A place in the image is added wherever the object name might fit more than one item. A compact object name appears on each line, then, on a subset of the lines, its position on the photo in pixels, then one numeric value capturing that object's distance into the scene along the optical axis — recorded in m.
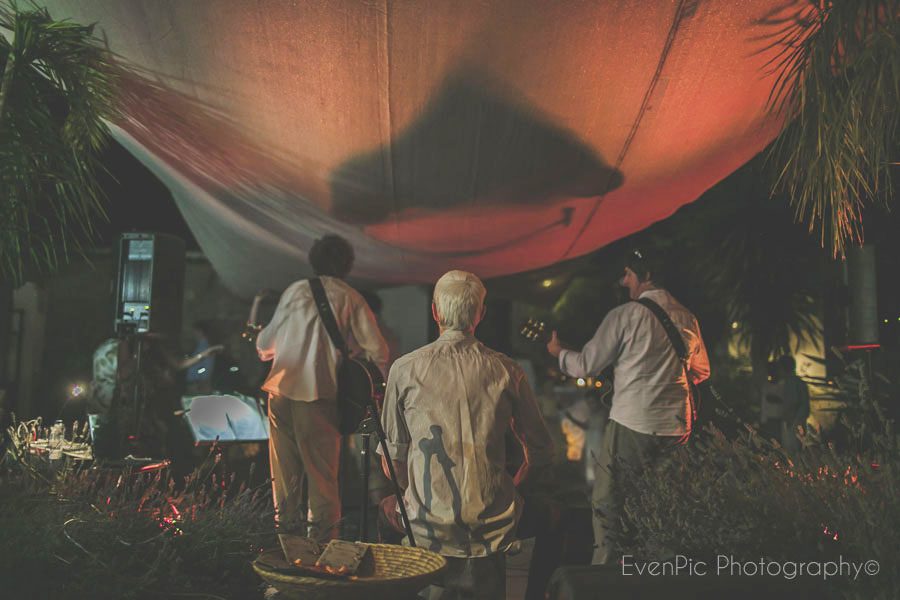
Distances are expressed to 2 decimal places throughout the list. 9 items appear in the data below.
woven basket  1.91
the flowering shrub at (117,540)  2.16
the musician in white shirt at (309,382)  3.79
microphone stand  2.44
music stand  5.89
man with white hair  2.42
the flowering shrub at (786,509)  2.05
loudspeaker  6.16
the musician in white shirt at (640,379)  3.94
